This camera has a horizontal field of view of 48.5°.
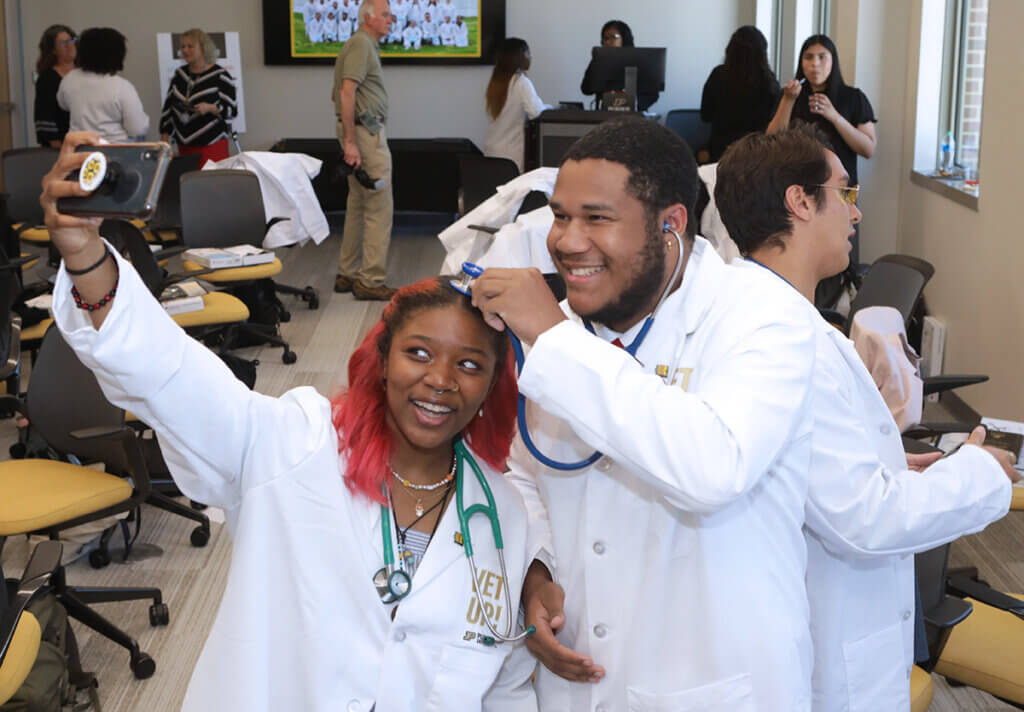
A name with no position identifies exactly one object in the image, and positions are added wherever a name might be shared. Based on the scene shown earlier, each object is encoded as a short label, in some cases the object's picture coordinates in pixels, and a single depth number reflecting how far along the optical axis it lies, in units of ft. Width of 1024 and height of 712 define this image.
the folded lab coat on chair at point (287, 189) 23.71
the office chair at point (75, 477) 10.62
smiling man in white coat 4.37
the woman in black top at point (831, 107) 21.03
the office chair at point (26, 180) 24.32
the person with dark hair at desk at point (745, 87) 25.64
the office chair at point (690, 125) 34.86
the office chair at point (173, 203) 24.44
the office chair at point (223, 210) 21.15
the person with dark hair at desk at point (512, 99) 29.04
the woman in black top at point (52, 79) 29.01
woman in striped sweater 27.45
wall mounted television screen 35.63
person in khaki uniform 24.03
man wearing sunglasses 5.01
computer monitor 30.94
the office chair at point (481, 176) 22.38
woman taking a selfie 4.79
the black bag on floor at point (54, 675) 8.62
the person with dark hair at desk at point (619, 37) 33.19
